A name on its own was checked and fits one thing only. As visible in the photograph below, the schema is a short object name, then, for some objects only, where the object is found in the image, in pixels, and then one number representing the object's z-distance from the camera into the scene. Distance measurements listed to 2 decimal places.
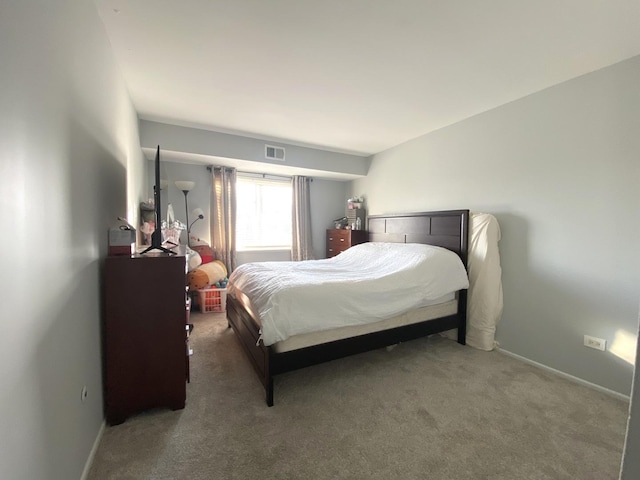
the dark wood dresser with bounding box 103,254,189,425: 1.60
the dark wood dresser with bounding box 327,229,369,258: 4.40
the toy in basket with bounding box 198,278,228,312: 3.70
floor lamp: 3.71
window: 4.58
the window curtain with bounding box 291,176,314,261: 4.82
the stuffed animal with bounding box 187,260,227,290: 3.37
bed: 1.88
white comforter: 1.85
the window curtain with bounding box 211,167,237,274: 4.18
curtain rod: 4.16
